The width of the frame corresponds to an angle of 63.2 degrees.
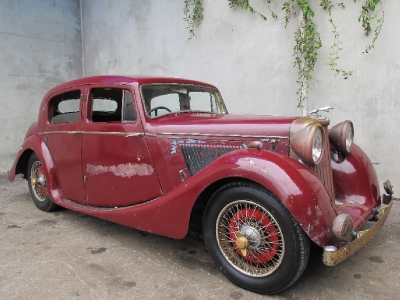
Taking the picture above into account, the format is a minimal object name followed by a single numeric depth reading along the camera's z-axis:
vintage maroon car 1.93
